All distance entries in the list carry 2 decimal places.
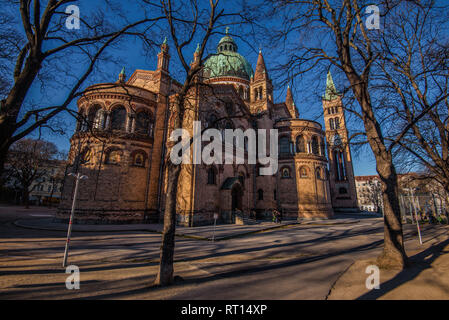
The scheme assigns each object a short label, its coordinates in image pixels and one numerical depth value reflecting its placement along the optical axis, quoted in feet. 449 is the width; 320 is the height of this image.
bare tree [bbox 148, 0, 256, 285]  16.72
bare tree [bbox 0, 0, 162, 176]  17.10
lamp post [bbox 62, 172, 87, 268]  21.67
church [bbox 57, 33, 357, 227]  59.72
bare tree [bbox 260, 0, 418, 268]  21.71
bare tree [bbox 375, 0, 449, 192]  28.14
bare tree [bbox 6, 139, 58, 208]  92.32
